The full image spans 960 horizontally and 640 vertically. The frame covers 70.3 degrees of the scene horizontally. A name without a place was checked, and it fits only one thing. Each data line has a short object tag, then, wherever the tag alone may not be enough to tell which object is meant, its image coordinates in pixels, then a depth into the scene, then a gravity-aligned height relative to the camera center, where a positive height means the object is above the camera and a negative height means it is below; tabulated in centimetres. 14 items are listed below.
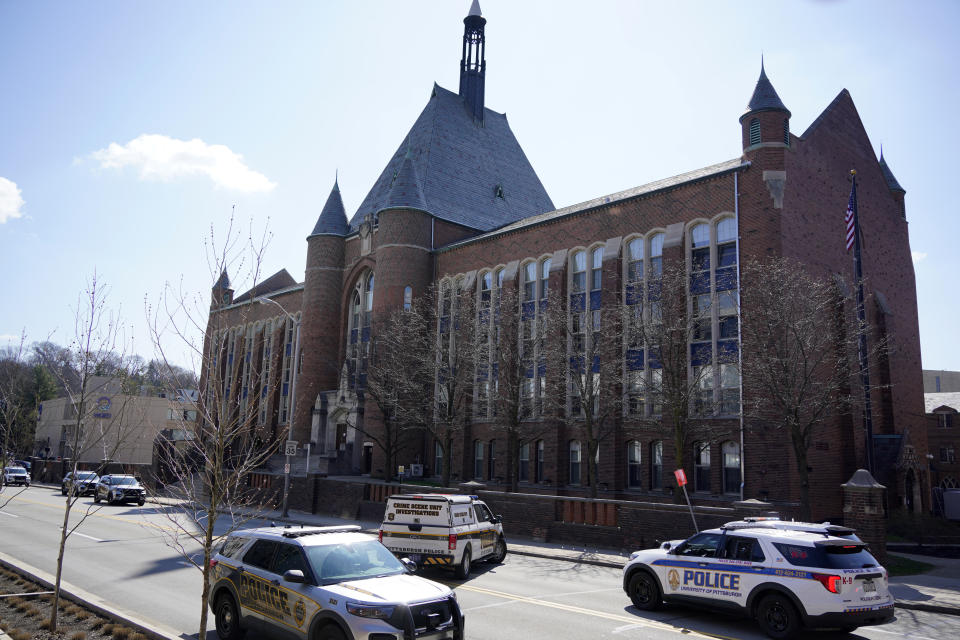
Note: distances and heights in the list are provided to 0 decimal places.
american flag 2556 +867
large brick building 2694 +941
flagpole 2305 +470
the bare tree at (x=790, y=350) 1925 +322
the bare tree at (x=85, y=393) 1021 +63
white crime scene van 1453 -191
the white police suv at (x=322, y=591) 732 -174
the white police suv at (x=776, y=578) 971 -188
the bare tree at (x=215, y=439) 725 -6
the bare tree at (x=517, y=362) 3022 +383
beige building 6712 -17
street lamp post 2800 -200
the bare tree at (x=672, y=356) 2377 +364
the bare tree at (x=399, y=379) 3453 +312
